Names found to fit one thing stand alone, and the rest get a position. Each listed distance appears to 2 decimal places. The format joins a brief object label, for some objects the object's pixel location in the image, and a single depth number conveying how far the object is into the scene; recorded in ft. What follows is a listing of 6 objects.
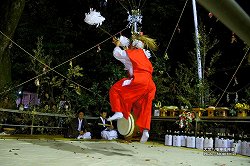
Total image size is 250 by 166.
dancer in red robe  20.62
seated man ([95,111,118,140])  35.70
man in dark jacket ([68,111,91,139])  33.78
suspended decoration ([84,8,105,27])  20.77
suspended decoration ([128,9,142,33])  24.69
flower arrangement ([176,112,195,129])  31.45
